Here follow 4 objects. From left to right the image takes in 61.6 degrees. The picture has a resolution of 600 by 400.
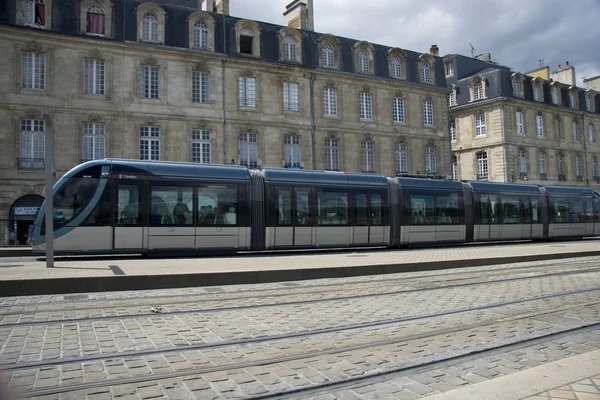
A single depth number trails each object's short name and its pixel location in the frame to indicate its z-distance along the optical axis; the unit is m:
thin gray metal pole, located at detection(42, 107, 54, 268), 10.55
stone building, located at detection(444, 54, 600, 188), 39.38
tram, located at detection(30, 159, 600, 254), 13.70
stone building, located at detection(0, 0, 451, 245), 23.56
